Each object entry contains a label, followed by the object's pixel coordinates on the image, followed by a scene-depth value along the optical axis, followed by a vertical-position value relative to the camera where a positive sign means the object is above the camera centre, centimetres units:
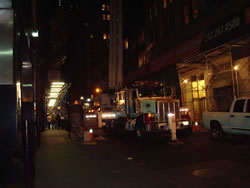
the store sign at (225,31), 1348 +393
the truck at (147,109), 1334 +2
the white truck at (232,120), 1112 -58
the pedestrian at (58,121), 2374 -69
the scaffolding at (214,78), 1591 +199
